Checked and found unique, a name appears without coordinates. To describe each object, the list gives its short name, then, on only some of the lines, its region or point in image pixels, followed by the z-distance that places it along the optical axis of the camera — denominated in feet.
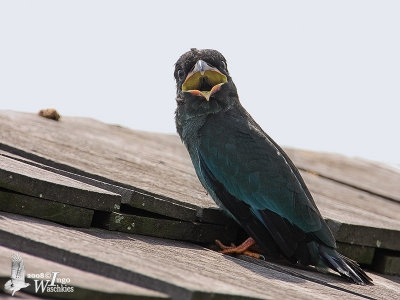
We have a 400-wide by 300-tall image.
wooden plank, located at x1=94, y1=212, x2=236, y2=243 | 30.37
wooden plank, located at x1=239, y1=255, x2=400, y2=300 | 30.09
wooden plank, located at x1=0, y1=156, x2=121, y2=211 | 28.22
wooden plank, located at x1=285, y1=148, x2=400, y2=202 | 56.44
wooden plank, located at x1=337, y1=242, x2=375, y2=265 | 36.91
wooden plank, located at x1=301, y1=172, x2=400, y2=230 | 41.53
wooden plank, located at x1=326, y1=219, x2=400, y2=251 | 36.09
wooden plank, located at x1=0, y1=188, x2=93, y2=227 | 27.91
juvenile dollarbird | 34.37
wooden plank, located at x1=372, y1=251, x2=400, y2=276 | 37.17
